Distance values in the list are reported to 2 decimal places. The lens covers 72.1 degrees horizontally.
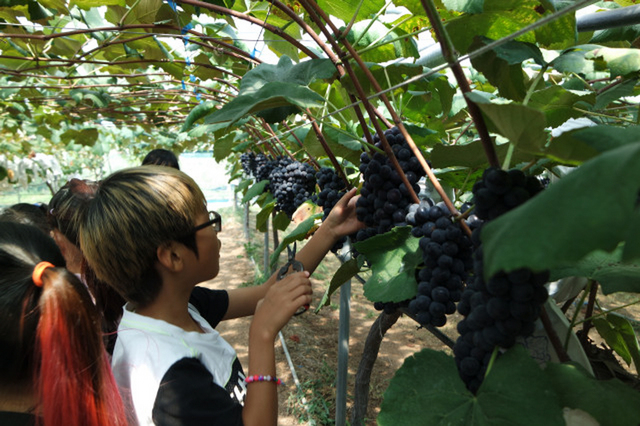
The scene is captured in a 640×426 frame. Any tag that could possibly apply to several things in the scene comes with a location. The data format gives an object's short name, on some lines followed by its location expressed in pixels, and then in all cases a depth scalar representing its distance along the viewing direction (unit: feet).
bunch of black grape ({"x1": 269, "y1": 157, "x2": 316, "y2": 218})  7.38
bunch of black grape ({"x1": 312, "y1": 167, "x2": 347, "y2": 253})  4.93
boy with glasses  3.85
